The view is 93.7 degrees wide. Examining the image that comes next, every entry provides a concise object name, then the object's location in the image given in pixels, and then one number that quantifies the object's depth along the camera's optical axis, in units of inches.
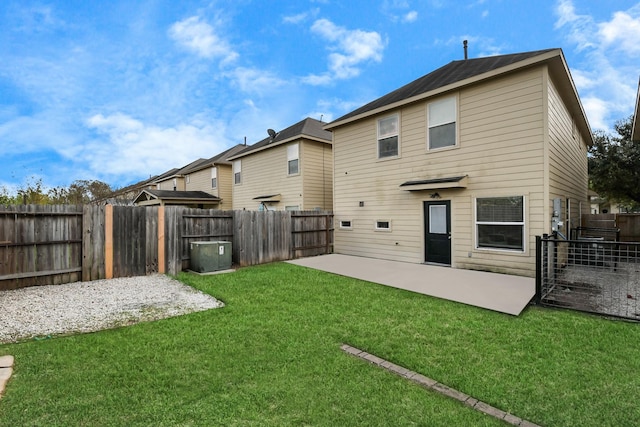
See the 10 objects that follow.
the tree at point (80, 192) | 572.7
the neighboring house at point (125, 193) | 1031.0
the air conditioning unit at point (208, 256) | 315.9
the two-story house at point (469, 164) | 270.8
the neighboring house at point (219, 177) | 827.4
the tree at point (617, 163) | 677.9
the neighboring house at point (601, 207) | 1318.3
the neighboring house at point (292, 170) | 557.0
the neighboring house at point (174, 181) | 1024.9
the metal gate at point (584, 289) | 189.5
